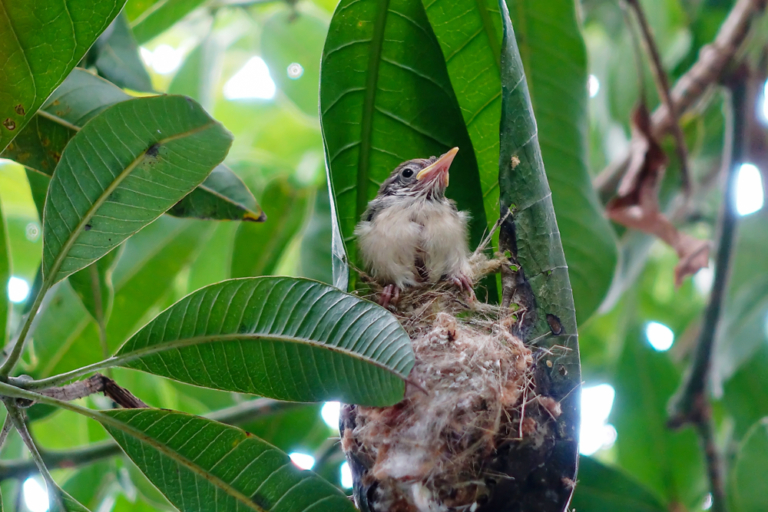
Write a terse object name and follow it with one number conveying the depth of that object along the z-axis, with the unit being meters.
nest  1.51
